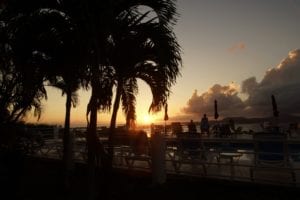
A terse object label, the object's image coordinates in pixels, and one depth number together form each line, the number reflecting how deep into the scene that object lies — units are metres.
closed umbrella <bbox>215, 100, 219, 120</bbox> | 12.50
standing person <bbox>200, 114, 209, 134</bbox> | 10.58
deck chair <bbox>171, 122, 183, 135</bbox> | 10.89
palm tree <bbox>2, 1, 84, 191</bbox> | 3.44
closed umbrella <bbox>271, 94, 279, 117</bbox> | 9.39
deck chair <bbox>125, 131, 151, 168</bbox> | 5.77
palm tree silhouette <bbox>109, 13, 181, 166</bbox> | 3.67
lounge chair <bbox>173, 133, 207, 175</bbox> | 5.55
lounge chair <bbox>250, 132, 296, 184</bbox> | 4.40
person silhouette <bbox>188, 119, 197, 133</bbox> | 10.84
